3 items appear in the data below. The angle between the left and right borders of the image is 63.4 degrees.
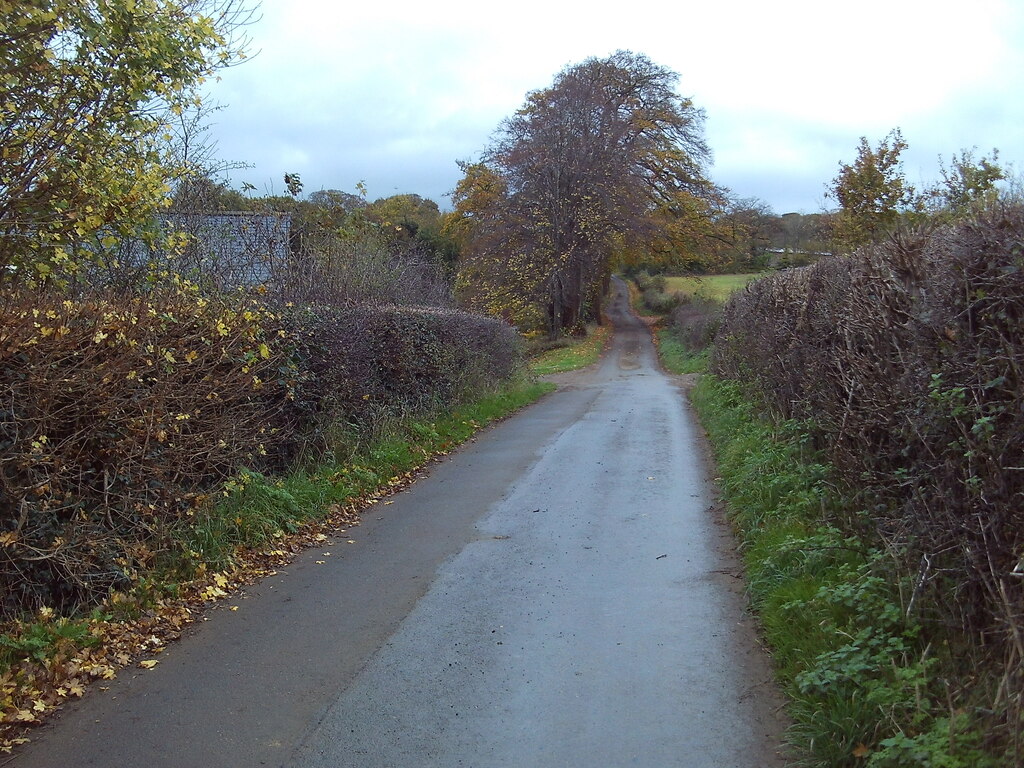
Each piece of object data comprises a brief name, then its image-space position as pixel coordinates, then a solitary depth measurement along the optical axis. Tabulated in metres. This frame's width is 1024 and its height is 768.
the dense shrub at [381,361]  9.55
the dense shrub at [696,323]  35.79
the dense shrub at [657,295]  60.92
